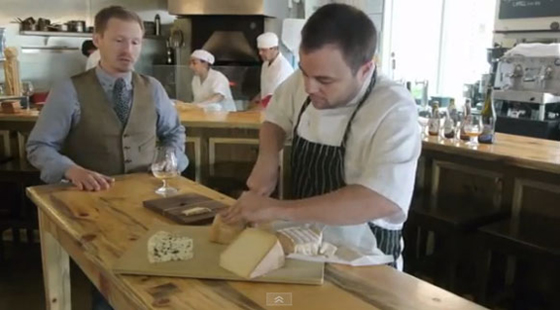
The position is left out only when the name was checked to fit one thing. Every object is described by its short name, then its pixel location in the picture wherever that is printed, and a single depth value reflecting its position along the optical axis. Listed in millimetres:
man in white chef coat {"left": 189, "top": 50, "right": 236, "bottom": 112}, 5340
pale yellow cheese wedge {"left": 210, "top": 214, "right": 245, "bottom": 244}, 1373
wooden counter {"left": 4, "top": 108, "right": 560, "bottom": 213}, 2594
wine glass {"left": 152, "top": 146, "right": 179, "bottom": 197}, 1930
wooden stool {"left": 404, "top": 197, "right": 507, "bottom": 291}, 2605
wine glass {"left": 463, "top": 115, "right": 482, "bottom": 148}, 2900
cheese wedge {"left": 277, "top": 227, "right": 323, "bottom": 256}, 1319
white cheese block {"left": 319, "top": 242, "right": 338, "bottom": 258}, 1339
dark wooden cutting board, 1619
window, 5852
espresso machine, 3777
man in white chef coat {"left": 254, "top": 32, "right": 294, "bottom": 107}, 5336
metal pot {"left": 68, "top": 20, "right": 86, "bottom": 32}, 6113
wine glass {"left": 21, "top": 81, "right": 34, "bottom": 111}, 4032
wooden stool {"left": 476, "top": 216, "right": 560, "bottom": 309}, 2355
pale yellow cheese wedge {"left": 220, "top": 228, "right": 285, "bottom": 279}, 1224
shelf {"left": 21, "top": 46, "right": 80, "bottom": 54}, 5887
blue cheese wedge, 1288
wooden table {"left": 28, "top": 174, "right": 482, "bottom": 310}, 1131
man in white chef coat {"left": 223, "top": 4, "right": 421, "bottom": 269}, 1292
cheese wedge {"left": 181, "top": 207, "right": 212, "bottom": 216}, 1661
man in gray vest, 2059
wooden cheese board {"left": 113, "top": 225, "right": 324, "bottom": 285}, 1215
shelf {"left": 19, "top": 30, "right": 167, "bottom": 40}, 5801
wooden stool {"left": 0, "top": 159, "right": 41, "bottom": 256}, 3283
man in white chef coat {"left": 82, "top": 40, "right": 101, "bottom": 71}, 6039
